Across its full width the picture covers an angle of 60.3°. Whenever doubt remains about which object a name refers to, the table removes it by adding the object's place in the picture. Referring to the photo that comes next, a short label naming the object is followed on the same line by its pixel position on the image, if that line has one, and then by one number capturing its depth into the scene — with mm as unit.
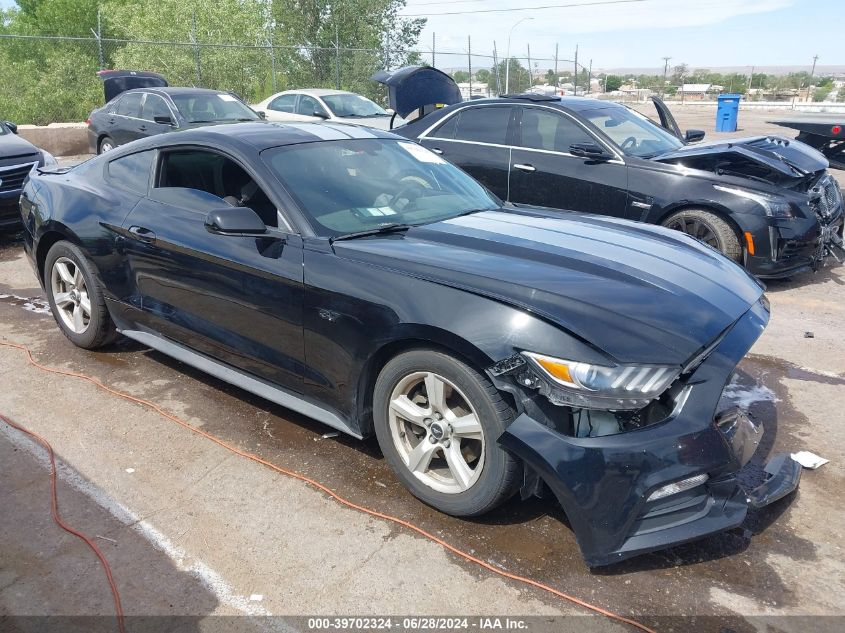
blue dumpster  23375
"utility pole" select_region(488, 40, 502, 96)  29611
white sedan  14227
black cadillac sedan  6281
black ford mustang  2641
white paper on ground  3560
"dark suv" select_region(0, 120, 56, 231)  8328
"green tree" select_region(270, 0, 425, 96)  25406
